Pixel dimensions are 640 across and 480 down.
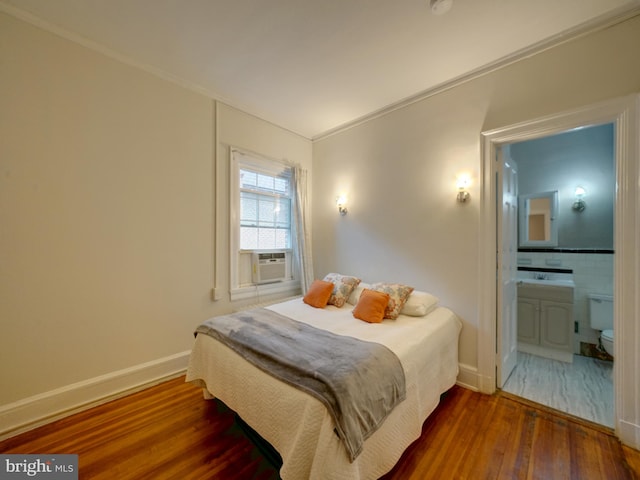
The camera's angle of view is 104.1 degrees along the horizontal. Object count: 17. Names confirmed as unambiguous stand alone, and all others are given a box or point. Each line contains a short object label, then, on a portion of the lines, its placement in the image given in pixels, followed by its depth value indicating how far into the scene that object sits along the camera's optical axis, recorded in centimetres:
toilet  262
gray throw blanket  115
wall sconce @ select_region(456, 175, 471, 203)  229
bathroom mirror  311
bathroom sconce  293
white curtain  348
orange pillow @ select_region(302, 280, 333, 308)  257
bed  113
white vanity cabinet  270
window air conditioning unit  309
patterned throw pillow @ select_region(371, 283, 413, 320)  221
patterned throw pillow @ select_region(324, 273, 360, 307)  262
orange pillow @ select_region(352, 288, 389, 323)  214
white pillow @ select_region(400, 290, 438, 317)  221
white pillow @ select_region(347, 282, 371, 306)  264
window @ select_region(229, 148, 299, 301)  290
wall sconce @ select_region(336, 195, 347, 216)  333
